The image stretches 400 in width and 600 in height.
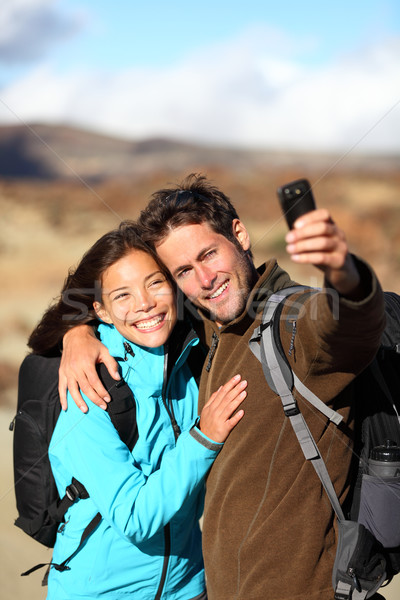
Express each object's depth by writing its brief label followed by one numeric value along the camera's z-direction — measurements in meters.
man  2.02
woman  2.17
